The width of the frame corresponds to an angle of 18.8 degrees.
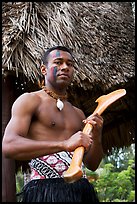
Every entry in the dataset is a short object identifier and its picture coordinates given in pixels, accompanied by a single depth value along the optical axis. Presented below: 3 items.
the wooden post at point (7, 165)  2.87
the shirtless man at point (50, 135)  1.62
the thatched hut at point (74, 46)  3.05
